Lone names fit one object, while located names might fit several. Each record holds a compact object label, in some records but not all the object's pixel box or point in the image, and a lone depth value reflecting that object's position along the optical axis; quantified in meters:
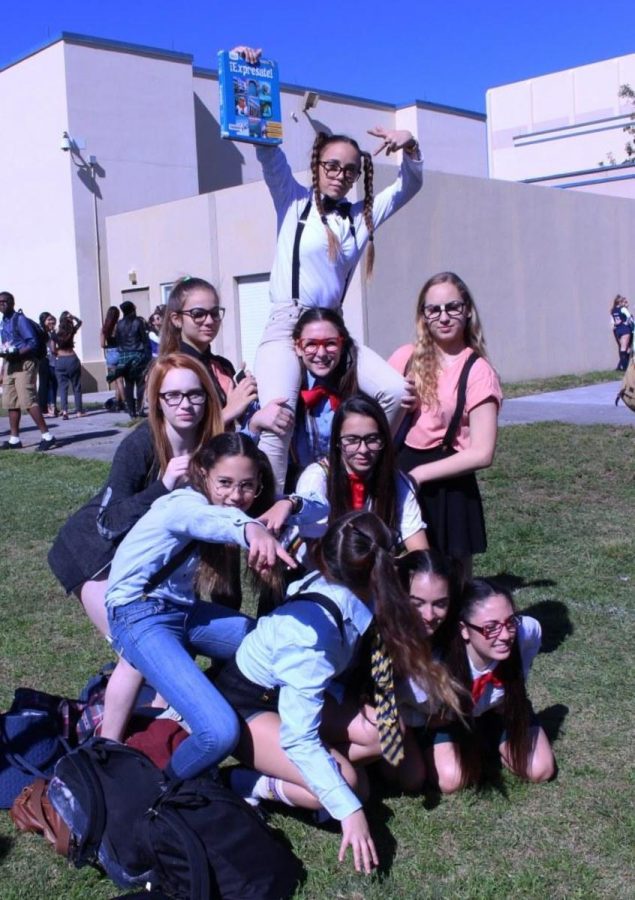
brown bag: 3.09
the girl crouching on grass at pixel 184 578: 3.07
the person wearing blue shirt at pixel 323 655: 2.99
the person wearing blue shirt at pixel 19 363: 11.55
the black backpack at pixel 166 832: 2.75
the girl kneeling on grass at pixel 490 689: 3.35
